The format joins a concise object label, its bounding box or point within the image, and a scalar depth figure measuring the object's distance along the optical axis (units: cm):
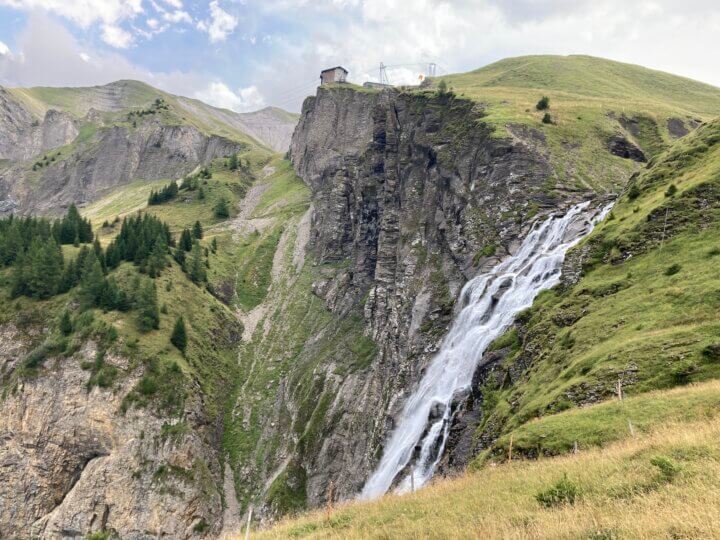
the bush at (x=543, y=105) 9475
